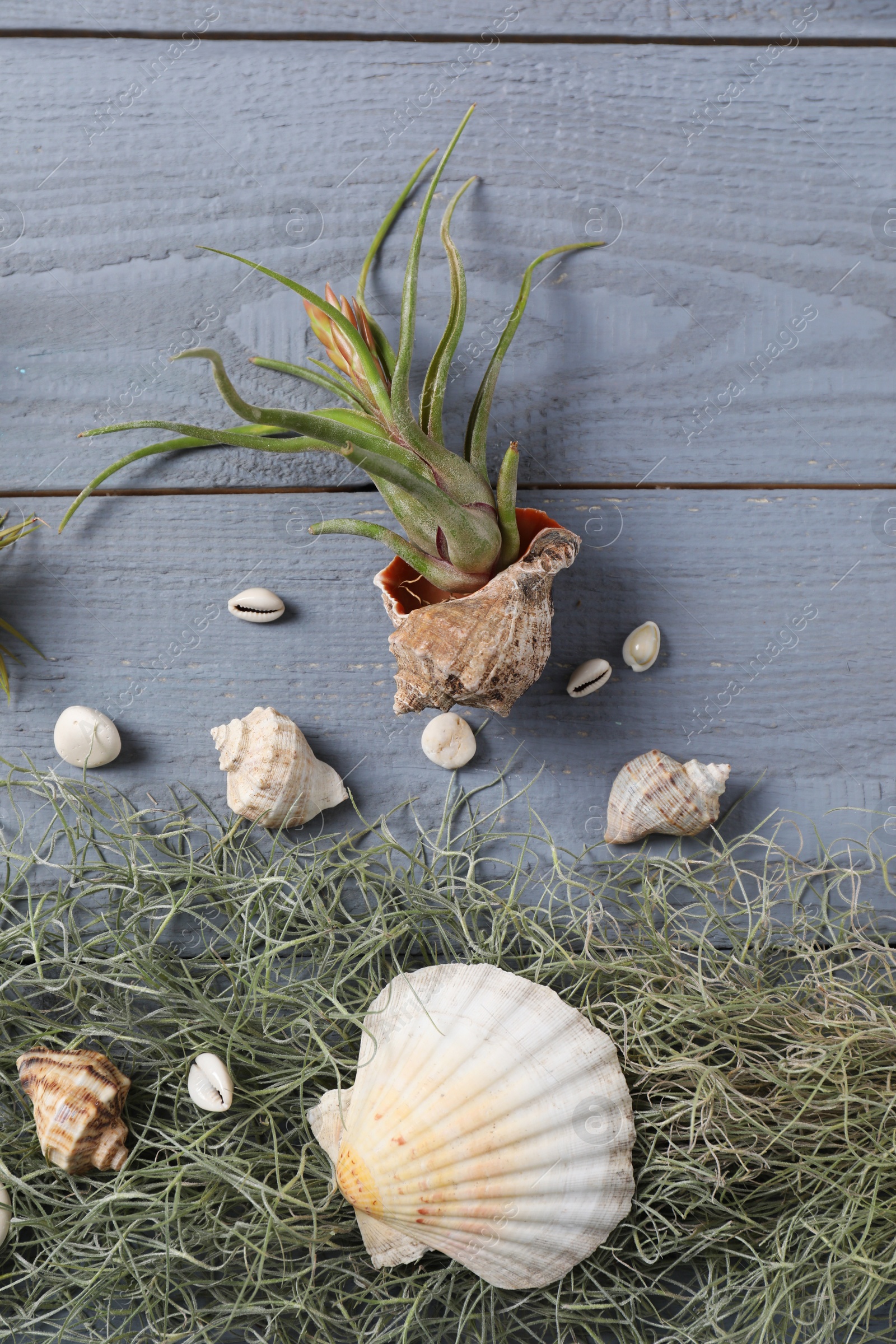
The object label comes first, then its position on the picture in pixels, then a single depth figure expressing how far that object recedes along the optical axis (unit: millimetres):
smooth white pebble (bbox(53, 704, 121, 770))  819
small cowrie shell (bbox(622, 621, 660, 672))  824
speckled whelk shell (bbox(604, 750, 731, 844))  795
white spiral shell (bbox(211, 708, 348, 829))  789
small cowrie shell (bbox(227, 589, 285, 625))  826
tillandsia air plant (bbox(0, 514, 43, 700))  833
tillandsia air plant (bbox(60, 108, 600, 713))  712
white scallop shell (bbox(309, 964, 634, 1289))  723
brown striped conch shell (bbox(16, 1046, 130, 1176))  734
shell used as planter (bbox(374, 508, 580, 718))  699
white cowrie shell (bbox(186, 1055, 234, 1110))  745
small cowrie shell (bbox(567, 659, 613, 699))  819
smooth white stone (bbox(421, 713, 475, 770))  822
